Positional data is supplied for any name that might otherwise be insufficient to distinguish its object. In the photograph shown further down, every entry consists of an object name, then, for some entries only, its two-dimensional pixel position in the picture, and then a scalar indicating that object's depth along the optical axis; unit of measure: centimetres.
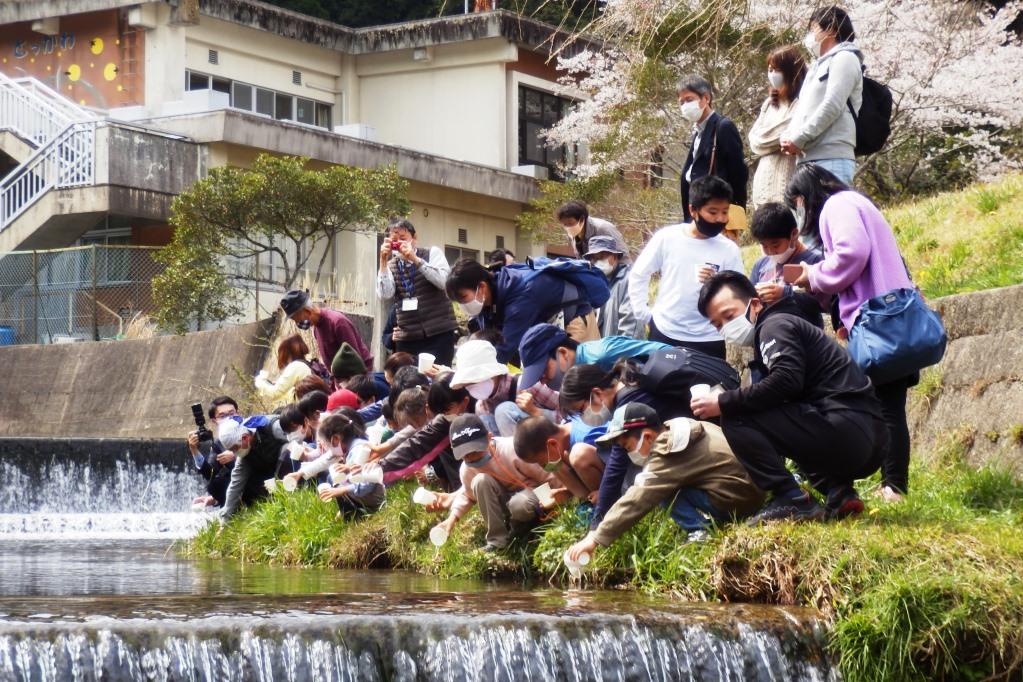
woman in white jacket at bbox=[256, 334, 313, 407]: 1234
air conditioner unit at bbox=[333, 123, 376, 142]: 3033
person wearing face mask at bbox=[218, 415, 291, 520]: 1152
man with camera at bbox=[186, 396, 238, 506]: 1230
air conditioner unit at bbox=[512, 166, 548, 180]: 3275
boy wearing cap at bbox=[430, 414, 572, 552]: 823
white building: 2648
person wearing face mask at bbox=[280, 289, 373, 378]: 1181
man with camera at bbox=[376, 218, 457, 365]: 1126
